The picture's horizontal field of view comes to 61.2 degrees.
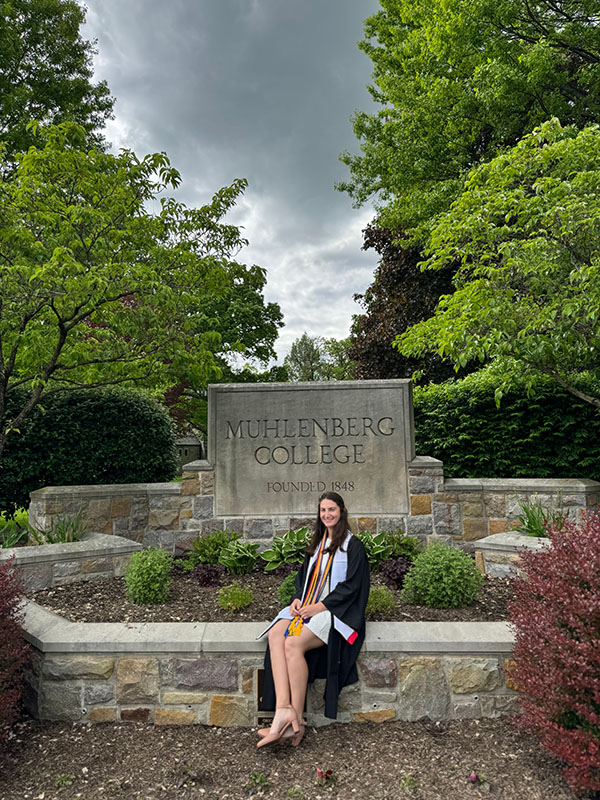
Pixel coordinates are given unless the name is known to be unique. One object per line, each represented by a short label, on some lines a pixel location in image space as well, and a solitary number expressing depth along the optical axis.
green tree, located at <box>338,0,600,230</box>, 9.25
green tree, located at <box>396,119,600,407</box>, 5.18
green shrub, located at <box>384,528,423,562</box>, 5.33
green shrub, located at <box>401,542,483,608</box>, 3.83
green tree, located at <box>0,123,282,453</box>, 5.27
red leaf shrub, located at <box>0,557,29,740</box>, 2.78
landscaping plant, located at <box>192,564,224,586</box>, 4.77
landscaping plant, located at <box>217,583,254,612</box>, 3.94
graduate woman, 2.90
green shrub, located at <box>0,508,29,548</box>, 5.51
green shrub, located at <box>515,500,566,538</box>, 5.18
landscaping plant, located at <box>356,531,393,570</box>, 5.07
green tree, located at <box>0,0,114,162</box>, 13.60
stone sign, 6.27
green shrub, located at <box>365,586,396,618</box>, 3.69
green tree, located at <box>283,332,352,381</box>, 37.25
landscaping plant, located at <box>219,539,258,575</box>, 5.20
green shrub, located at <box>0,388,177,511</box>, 6.25
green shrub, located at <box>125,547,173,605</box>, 4.06
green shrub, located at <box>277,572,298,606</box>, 3.90
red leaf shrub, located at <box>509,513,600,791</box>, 2.32
